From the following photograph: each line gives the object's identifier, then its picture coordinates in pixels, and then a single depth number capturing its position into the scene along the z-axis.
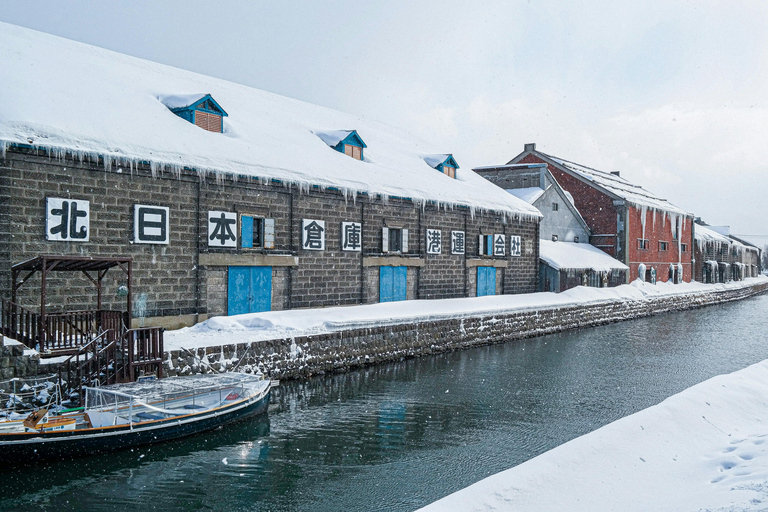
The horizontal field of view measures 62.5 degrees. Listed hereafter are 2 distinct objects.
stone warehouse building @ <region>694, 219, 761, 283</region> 57.84
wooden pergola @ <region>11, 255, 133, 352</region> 12.48
